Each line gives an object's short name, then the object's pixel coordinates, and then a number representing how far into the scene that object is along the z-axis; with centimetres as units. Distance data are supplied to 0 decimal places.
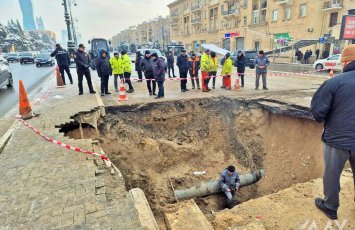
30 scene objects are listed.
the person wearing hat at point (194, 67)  1101
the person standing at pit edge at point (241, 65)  1142
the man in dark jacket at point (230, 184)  662
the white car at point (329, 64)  1778
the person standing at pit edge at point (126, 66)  1006
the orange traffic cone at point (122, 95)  866
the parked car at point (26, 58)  3009
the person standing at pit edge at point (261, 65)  998
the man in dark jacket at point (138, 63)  1329
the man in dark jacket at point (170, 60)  1453
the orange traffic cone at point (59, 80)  1126
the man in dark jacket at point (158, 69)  880
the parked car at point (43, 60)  2559
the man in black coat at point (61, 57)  1071
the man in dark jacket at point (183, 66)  1043
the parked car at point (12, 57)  3547
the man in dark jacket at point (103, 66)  907
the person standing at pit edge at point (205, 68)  1010
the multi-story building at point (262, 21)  2930
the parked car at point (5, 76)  1162
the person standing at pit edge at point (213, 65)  1012
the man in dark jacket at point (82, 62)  863
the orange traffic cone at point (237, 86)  1060
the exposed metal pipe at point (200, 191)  682
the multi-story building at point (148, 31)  9640
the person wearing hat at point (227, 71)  1083
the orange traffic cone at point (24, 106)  661
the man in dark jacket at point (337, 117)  270
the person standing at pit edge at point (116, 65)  1005
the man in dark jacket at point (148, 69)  962
